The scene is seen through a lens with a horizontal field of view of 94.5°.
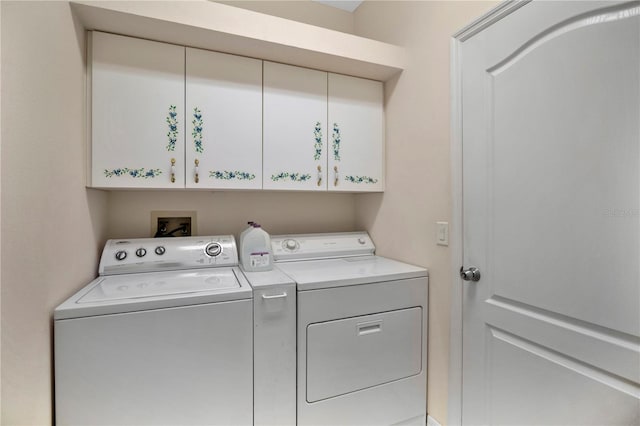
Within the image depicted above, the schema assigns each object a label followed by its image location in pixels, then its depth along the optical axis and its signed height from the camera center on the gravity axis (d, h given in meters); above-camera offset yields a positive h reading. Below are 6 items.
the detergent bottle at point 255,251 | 1.62 -0.23
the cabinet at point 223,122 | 1.44 +0.49
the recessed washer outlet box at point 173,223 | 1.83 -0.09
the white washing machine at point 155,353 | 1.07 -0.57
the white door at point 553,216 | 0.89 -0.02
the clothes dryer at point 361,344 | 1.40 -0.68
